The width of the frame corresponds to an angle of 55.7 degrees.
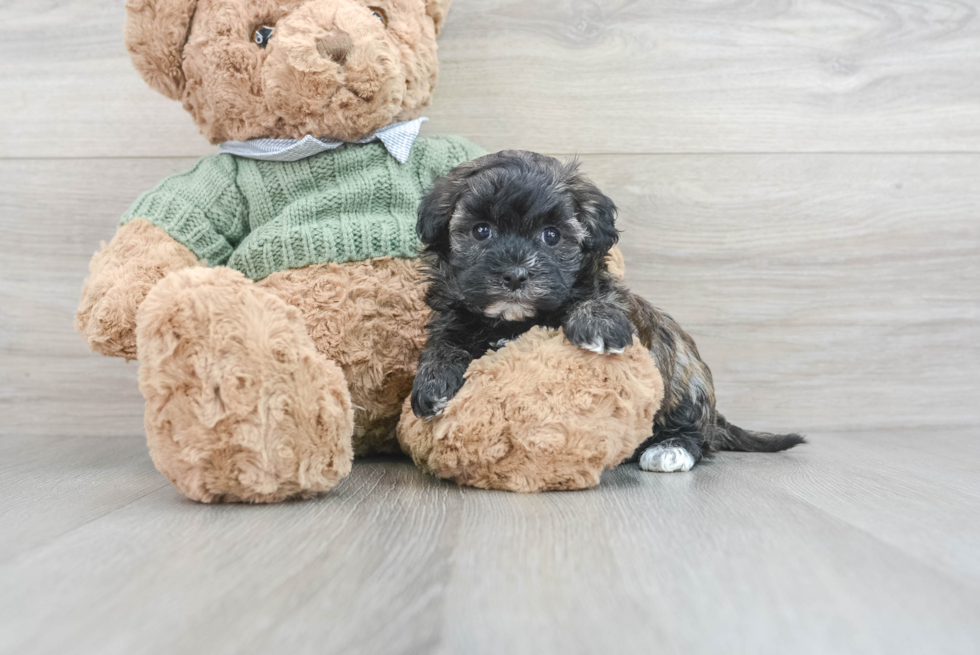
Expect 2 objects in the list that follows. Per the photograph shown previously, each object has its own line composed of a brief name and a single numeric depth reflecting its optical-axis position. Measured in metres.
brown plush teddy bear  0.44
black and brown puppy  0.47
